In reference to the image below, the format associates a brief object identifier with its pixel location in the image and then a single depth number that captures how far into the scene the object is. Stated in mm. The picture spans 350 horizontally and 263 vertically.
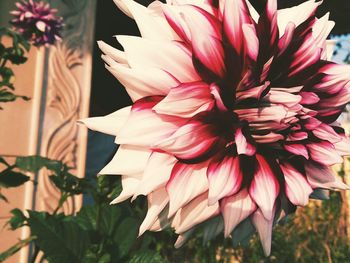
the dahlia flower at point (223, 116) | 300
